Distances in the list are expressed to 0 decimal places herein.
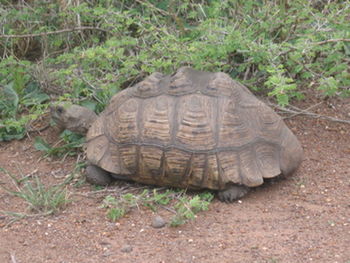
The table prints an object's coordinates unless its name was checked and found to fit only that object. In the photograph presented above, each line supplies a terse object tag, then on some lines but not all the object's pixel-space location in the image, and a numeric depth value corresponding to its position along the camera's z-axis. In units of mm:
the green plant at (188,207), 3912
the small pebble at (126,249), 3641
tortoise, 4258
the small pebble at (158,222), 3947
